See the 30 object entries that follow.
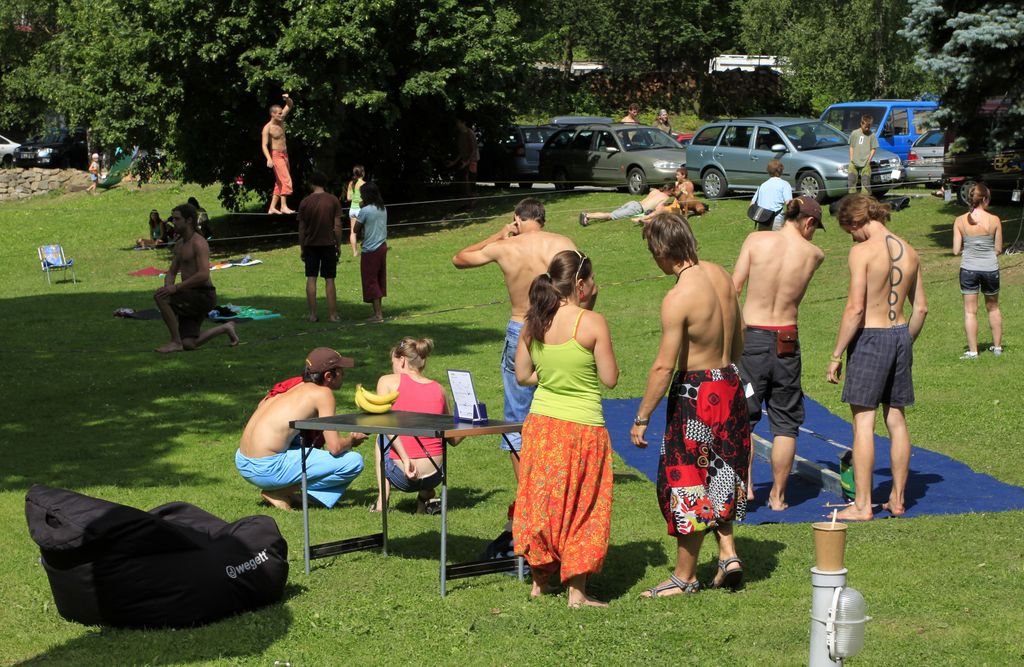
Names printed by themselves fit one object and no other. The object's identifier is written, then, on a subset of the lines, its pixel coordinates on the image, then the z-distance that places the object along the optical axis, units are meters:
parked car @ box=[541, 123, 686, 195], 25.92
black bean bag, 5.59
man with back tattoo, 7.45
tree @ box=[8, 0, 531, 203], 24.02
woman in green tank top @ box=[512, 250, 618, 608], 5.85
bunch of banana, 6.87
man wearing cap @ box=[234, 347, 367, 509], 7.93
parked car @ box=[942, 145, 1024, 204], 19.86
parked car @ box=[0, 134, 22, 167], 47.16
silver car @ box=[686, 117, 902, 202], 22.72
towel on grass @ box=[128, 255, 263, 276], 22.38
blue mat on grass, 7.73
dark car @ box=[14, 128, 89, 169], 45.31
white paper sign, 6.34
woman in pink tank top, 7.90
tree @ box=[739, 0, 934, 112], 40.66
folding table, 6.02
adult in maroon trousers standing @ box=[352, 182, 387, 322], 15.66
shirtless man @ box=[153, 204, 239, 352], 13.80
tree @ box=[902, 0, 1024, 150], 17.02
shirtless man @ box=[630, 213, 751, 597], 5.91
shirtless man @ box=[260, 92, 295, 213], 22.08
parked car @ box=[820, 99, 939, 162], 24.95
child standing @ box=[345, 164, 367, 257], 22.77
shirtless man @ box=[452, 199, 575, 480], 7.20
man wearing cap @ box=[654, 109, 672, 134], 33.80
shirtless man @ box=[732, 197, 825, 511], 7.79
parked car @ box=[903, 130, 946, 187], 23.78
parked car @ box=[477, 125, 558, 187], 30.22
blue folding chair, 21.56
